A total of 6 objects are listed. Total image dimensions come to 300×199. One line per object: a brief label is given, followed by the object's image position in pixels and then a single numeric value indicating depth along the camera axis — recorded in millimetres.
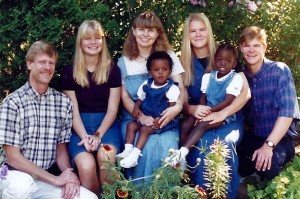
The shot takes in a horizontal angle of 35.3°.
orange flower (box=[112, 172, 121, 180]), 3539
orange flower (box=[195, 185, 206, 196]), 3408
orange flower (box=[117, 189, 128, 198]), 3492
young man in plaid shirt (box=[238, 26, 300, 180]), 4074
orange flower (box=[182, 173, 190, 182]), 3609
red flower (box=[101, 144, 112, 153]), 3564
